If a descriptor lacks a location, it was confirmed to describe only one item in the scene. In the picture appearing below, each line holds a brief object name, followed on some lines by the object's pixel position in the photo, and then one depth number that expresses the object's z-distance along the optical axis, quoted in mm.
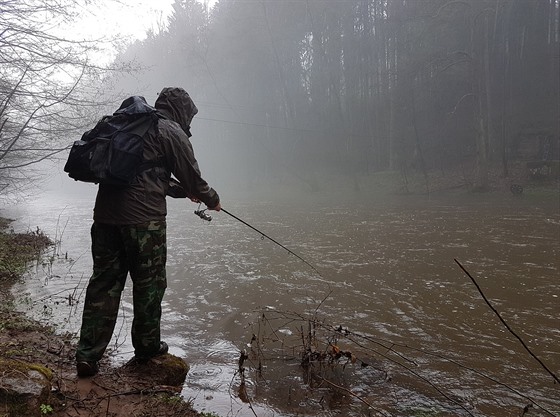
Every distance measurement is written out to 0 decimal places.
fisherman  2840
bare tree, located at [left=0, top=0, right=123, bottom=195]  6703
